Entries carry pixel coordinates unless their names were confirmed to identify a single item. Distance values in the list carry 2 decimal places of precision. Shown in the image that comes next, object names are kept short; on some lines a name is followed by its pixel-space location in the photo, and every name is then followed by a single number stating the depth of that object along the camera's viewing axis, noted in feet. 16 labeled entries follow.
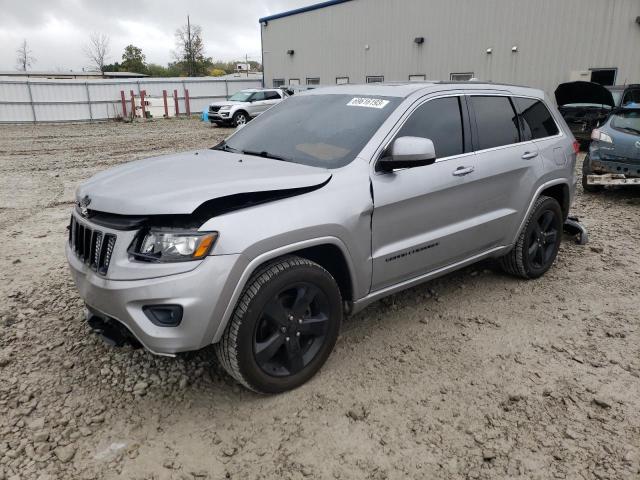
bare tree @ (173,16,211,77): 186.42
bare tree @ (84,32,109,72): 203.51
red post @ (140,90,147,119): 86.40
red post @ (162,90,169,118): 88.72
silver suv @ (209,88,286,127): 67.92
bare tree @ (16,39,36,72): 212.43
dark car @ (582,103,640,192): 24.63
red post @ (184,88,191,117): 96.17
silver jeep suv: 8.12
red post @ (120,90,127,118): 87.64
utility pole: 185.16
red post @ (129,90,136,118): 85.08
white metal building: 53.01
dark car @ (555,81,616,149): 33.01
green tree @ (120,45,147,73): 212.23
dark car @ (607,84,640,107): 36.73
